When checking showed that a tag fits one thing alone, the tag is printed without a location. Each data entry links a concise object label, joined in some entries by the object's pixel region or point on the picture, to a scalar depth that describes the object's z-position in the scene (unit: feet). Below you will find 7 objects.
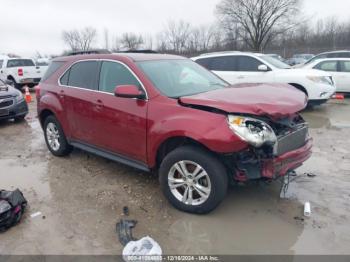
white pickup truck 52.19
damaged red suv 10.69
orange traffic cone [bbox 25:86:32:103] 41.09
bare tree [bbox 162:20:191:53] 197.88
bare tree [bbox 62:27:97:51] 220.23
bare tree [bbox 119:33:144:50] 196.64
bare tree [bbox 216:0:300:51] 141.90
